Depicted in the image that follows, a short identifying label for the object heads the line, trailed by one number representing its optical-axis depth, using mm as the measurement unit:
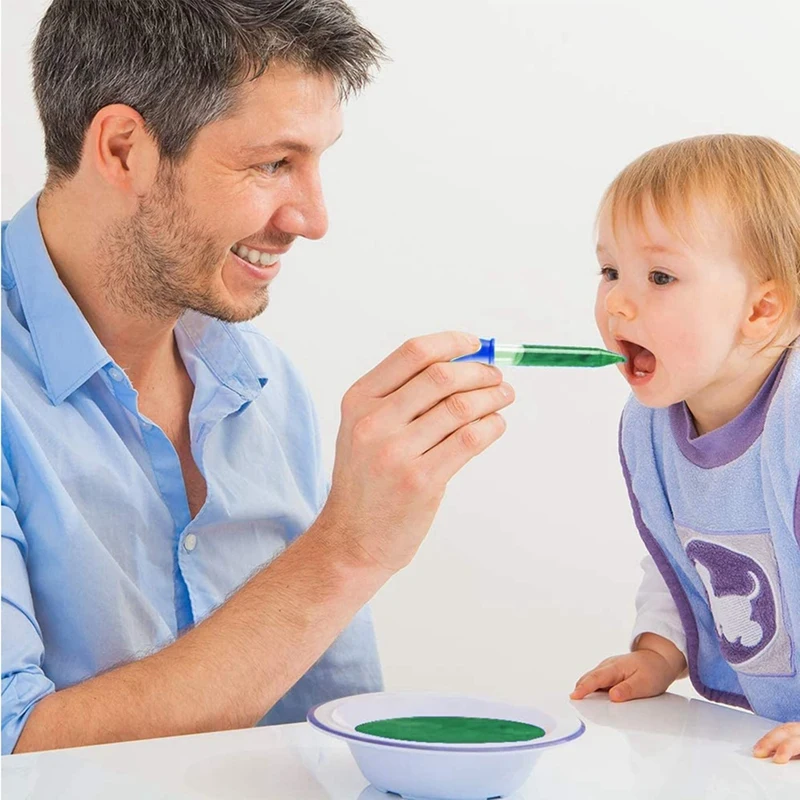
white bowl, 1030
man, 1234
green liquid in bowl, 1058
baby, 1311
